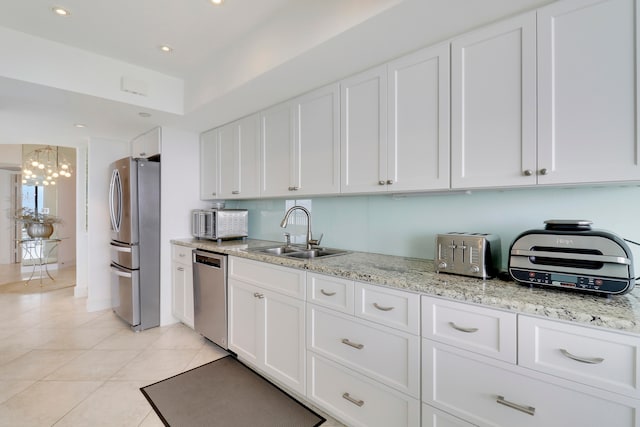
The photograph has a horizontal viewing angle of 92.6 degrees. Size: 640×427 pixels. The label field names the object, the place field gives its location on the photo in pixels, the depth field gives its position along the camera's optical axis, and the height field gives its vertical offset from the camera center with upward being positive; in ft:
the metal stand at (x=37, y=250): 18.31 -2.80
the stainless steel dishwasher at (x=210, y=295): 8.46 -2.46
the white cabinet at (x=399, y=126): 5.31 +1.64
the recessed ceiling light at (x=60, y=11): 6.37 +4.24
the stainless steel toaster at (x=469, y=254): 4.69 -0.69
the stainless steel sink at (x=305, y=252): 8.08 -1.10
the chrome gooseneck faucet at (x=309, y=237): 8.34 -0.71
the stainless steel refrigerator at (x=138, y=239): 10.41 -0.97
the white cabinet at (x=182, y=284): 10.05 -2.48
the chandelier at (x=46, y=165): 19.47 +3.04
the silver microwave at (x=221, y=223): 10.10 -0.42
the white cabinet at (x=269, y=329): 6.33 -2.72
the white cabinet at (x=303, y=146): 7.01 +1.66
